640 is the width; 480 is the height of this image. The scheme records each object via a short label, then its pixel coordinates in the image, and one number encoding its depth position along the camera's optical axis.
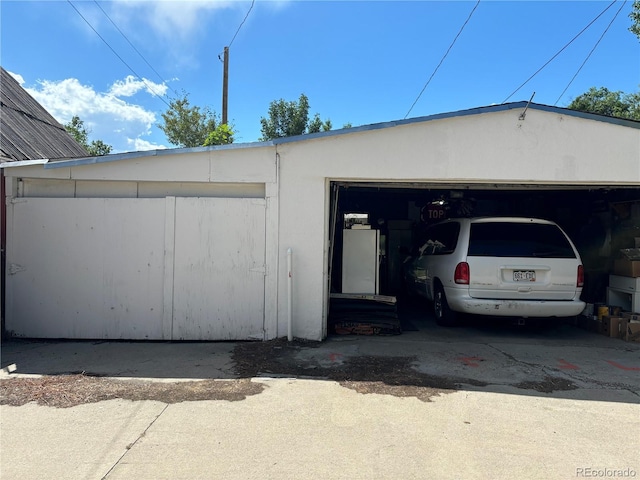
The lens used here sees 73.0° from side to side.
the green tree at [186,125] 21.41
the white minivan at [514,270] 6.58
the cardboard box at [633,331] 6.69
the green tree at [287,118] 23.14
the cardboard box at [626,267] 7.23
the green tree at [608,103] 22.31
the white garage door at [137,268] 6.32
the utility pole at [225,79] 16.16
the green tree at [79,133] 24.49
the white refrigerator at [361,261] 7.79
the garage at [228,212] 6.26
